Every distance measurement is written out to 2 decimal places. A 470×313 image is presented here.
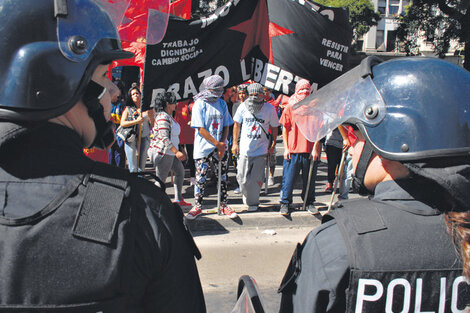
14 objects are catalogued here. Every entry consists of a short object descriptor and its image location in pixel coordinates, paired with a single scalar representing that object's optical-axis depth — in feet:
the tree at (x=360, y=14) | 122.62
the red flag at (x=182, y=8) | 25.70
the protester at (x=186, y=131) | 25.63
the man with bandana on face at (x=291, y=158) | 19.85
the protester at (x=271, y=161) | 26.94
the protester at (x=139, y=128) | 21.48
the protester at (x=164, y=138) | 19.13
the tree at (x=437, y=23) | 56.85
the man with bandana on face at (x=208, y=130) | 18.34
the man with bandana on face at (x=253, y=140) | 19.98
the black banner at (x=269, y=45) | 18.25
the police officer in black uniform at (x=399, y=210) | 4.44
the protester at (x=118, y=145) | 22.63
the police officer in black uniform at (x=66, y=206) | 3.48
